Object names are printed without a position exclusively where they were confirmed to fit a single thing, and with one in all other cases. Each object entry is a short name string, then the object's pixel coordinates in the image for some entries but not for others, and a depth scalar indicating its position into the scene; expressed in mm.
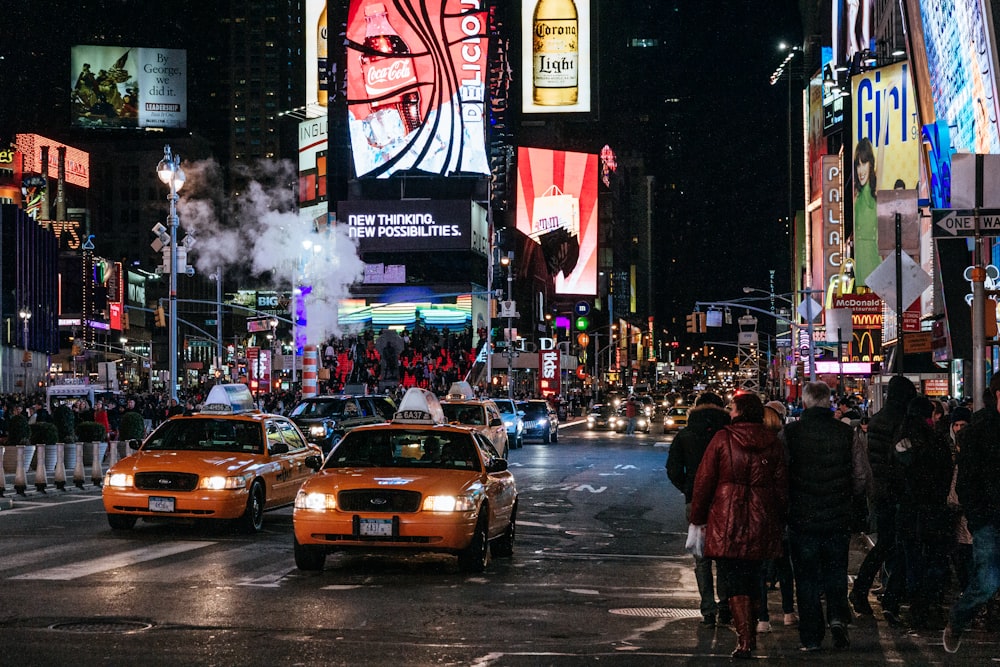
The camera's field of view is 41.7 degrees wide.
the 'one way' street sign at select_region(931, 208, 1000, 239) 14406
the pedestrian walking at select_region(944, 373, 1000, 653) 8523
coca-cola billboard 92312
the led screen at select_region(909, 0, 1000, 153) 26938
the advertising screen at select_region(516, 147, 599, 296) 130000
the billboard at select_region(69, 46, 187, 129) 143750
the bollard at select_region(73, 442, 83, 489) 24000
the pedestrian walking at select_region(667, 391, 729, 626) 10117
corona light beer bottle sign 111625
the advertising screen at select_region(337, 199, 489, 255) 97875
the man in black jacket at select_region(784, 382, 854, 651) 8602
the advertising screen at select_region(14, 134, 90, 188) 121625
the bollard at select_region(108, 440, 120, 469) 26666
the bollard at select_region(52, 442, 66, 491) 23344
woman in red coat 8195
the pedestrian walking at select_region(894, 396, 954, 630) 9617
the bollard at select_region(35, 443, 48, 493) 22484
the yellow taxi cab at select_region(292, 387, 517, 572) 12172
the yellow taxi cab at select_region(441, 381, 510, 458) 29812
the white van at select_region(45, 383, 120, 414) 42159
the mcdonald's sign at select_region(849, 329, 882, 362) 54169
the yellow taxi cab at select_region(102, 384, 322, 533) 15273
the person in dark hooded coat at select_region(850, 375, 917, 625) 10086
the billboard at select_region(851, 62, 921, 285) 57219
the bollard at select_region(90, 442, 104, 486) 24547
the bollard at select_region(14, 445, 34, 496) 21859
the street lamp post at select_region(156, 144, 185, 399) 31920
